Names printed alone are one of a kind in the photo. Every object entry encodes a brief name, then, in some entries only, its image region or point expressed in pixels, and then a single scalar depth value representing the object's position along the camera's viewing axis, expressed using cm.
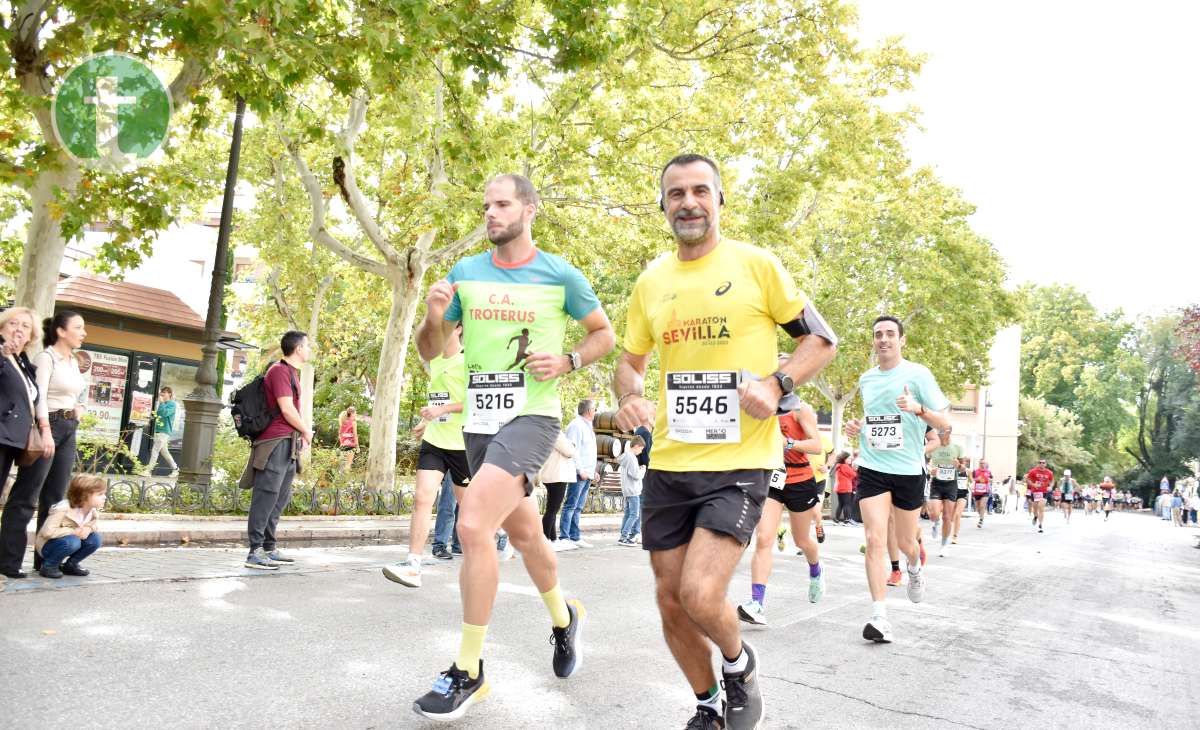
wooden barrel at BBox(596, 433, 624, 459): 3101
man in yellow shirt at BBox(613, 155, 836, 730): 345
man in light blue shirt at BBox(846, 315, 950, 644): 715
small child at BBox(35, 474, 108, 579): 686
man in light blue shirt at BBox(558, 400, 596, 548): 1291
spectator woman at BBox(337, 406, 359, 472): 2612
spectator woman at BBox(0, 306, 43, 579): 625
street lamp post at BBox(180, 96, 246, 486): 1340
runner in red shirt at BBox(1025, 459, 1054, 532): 2773
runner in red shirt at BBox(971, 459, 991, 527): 2830
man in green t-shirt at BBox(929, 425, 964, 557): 1486
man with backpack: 819
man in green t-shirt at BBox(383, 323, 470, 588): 780
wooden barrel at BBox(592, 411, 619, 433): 3409
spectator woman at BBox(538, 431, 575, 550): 1054
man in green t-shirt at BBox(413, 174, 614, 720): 426
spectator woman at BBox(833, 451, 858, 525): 2448
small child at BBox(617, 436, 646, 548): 1430
